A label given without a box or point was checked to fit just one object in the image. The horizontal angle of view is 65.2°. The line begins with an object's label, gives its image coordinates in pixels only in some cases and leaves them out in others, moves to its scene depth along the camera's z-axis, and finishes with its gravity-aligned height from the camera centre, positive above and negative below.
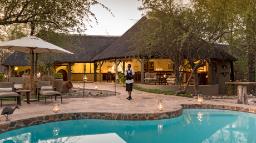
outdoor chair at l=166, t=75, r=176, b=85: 13.93 -0.59
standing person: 9.14 -0.29
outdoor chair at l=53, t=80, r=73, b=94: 10.59 -0.74
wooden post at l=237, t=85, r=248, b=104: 8.90 -1.01
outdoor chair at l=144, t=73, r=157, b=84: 15.09 -0.41
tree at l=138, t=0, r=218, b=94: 10.75 +2.29
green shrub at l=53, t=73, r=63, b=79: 15.28 -0.27
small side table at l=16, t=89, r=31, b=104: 7.68 -0.79
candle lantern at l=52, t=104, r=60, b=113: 6.48 -1.20
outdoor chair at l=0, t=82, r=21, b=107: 7.30 -0.71
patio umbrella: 8.01 +1.14
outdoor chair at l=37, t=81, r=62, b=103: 8.02 -0.71
